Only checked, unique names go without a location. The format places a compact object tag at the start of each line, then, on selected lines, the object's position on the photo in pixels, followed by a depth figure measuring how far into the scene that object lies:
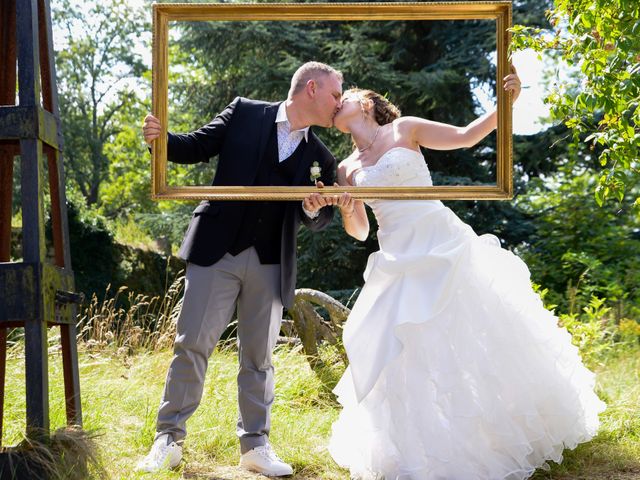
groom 4.35
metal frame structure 3.50
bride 4.14
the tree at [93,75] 10.69
